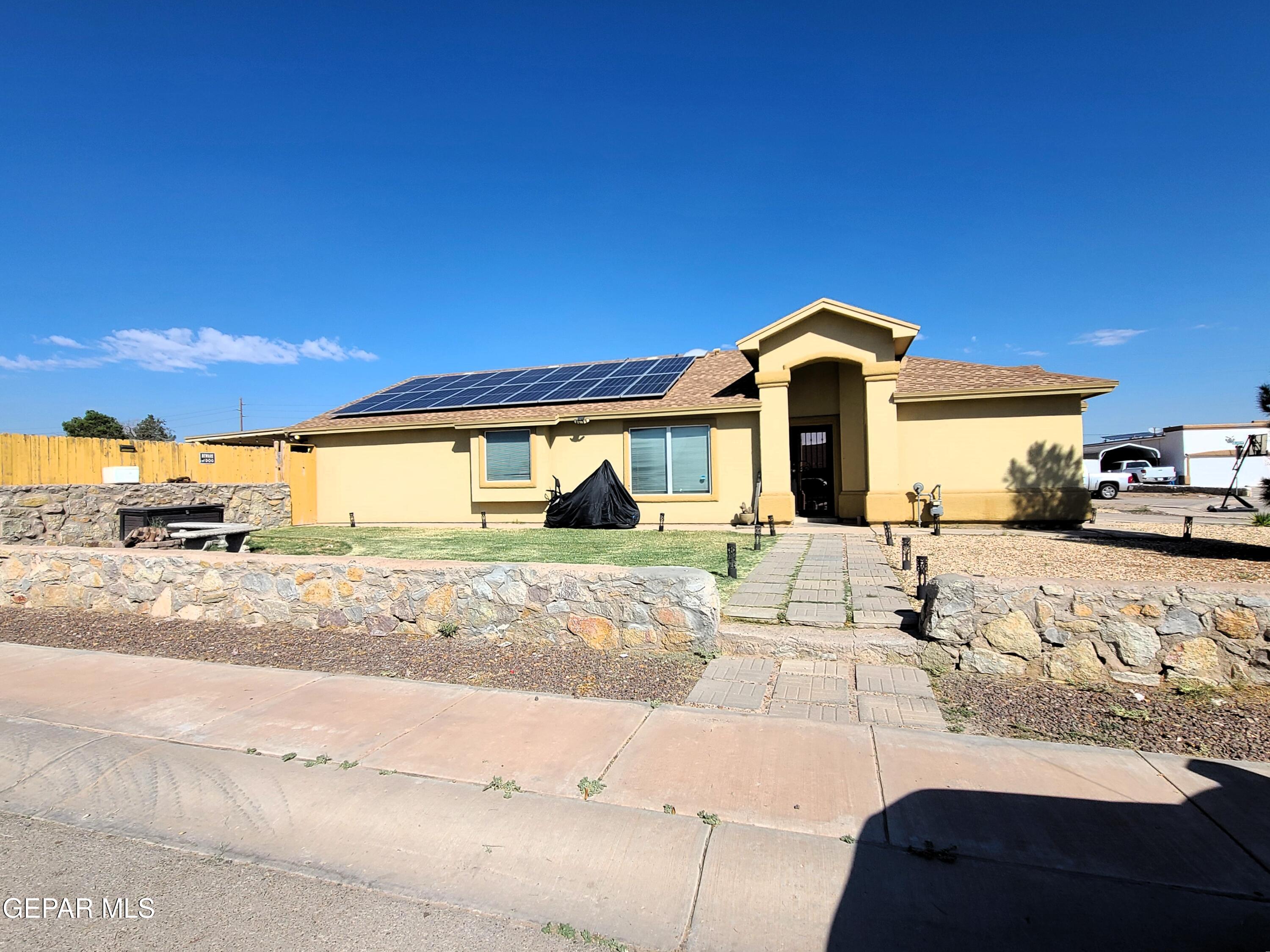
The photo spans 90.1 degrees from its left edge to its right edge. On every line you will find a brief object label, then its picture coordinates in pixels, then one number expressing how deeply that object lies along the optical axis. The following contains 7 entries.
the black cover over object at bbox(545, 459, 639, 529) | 15.06
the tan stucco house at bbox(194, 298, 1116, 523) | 13.92
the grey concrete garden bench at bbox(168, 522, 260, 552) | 9.95
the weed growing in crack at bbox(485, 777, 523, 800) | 3.29
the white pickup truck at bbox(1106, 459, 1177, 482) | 31.05
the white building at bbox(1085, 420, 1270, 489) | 32.22
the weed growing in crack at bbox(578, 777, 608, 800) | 3.23
